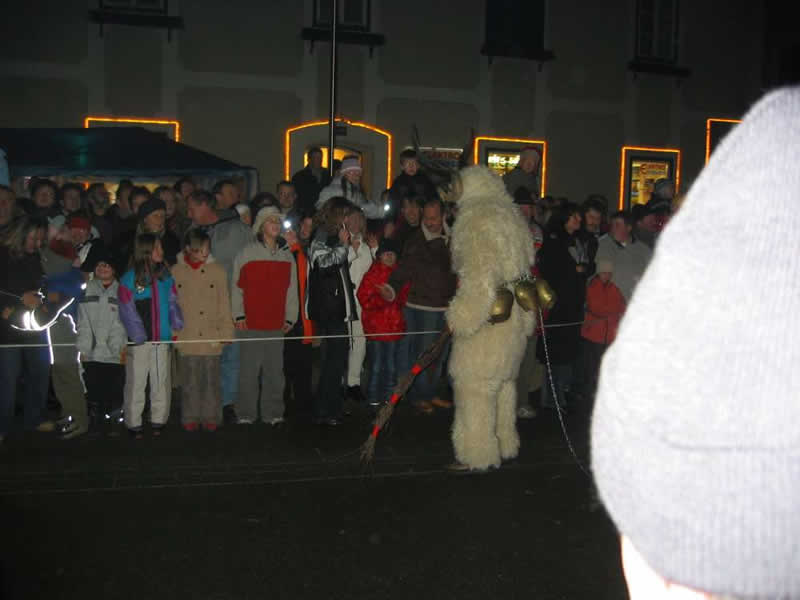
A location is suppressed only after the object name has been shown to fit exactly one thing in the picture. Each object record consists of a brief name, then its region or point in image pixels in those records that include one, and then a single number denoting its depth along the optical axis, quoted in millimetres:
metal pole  11094
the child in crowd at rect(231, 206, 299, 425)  7484
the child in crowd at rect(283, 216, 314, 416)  7797
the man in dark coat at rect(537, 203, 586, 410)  8172
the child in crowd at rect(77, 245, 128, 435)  6918
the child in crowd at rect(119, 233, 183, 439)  6977
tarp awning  9812
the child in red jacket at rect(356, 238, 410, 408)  8023
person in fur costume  5680
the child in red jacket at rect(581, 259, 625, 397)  8188
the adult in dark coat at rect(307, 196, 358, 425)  7593
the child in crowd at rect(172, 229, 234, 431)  7195
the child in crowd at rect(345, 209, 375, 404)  8297
